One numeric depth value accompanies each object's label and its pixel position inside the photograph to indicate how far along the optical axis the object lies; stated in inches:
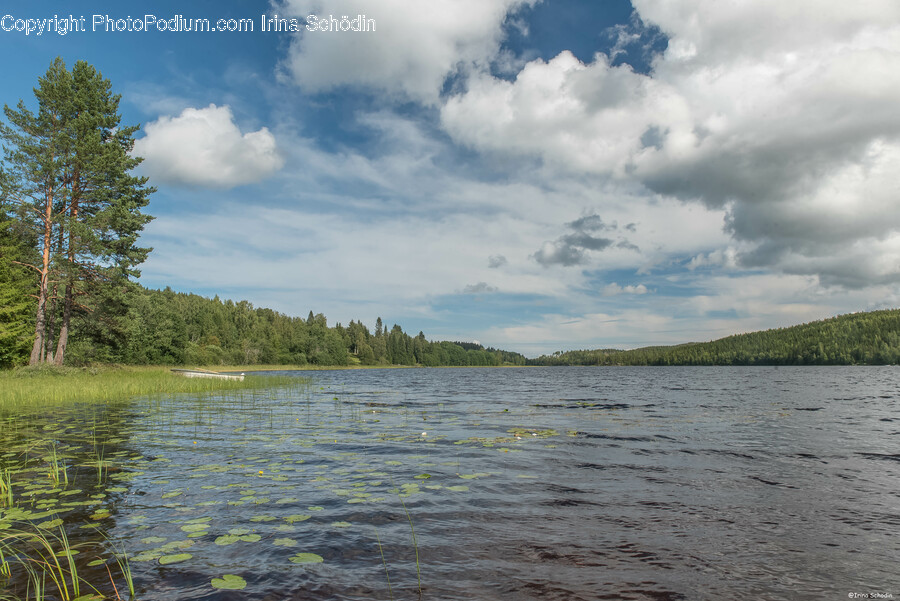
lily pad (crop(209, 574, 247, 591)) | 215.2
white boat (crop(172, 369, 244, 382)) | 1856.7
